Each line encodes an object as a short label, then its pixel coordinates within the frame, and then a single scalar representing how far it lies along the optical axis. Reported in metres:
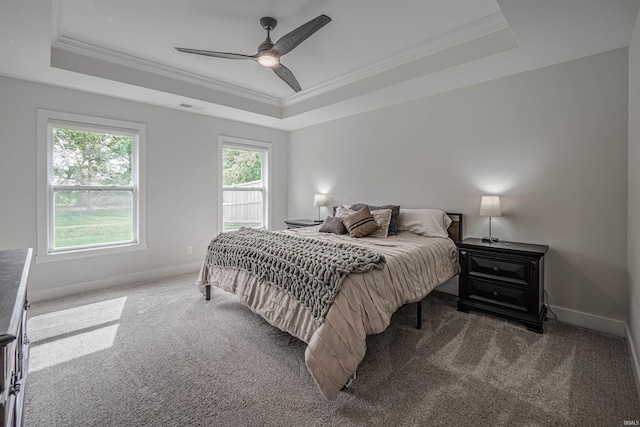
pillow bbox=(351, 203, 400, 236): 3.71
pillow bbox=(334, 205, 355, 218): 4.04
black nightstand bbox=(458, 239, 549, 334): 2.68
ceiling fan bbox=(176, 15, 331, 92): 2.33
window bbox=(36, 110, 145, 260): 3.48
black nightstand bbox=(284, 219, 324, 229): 4.87
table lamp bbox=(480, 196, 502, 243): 3.06
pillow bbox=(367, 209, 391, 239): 3.59
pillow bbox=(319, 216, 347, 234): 3.79
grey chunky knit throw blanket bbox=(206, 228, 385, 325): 1.99
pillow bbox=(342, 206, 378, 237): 3.55
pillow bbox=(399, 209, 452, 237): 3.53
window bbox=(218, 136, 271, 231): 5.09
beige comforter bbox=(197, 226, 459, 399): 1.82
